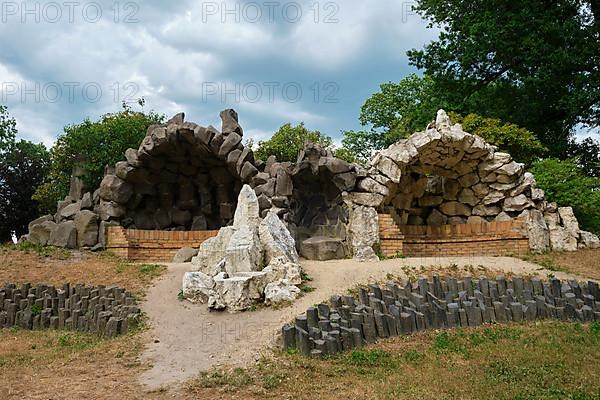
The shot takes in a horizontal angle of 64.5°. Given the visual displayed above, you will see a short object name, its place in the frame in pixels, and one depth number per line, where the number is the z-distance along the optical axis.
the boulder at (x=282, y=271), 8.82
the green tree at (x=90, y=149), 16.50
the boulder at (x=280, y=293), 8.07
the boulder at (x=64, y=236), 13.24
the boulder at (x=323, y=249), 11.80
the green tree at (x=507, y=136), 15.49
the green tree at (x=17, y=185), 20.75
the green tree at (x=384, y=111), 28.02
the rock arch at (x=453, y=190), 12.47
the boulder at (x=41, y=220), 13.69
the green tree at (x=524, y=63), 16.05
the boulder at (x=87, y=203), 14.28
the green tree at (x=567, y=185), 13.83
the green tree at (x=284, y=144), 27.08
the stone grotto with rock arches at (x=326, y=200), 12.36
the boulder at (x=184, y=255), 13.18
